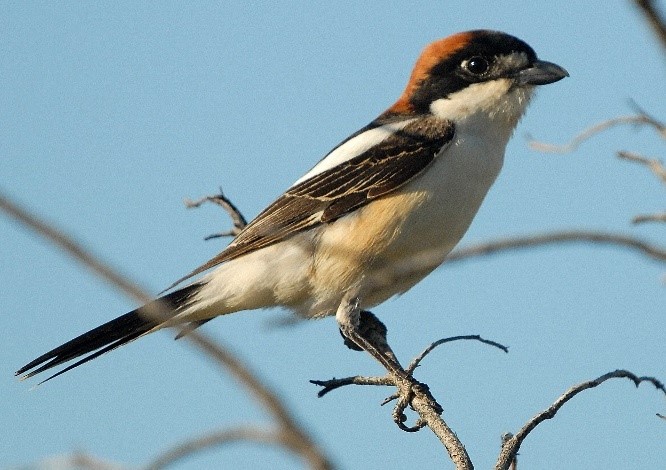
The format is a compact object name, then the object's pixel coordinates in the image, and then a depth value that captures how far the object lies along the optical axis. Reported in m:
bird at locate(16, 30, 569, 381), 2.90
